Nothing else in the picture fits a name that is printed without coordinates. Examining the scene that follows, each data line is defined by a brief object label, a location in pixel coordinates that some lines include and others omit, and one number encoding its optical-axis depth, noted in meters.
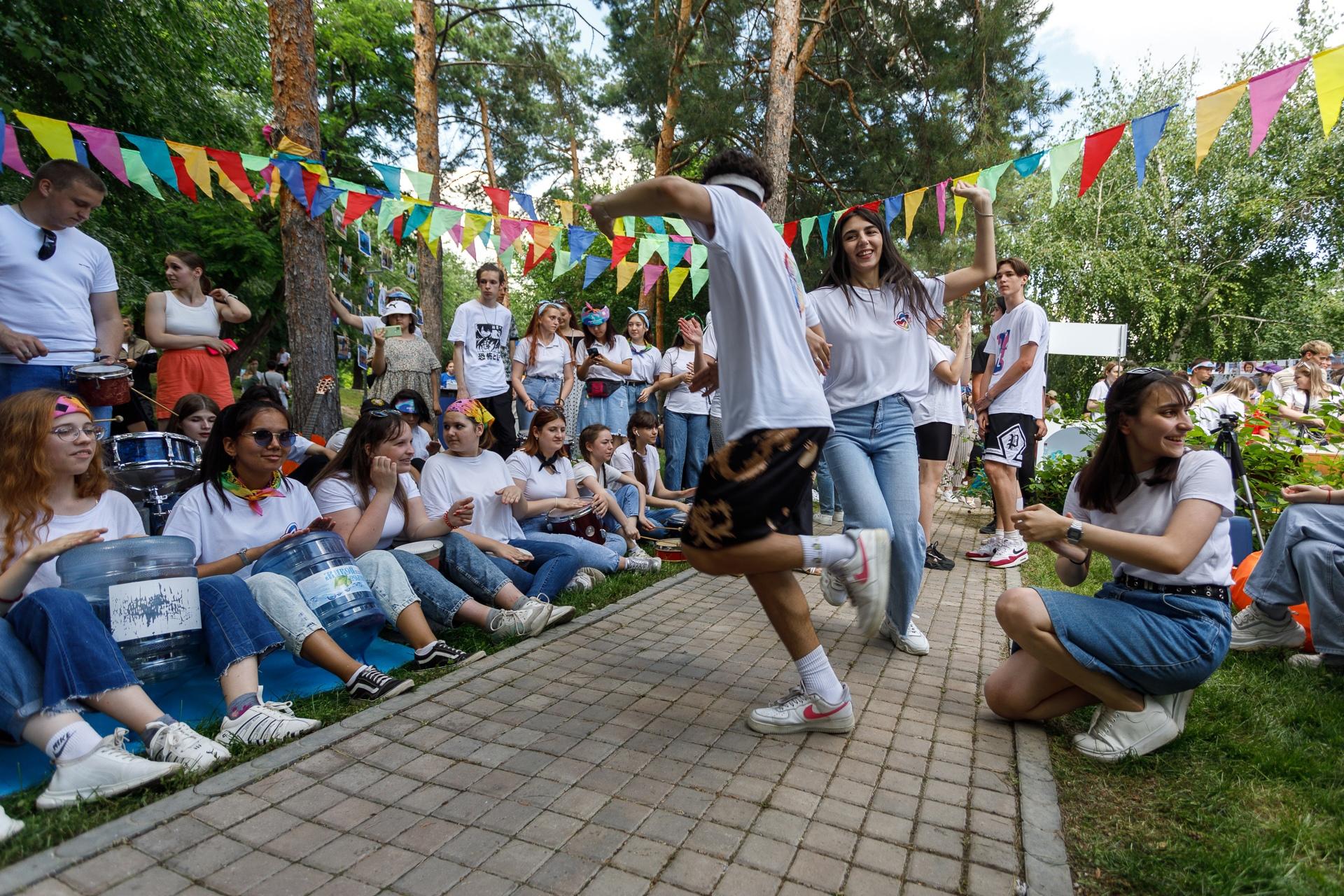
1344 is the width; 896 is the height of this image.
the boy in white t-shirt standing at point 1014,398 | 5.74
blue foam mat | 2.38
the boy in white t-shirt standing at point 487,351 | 6.93
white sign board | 14.70
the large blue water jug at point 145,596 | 2.50
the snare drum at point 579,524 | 5.13
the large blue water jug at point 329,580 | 3.05
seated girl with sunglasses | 2.94
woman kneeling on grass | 2.48
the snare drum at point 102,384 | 4.01
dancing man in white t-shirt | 2.44
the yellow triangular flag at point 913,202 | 7.62
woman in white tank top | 5.23
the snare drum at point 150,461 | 3.53
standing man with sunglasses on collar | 4.05
